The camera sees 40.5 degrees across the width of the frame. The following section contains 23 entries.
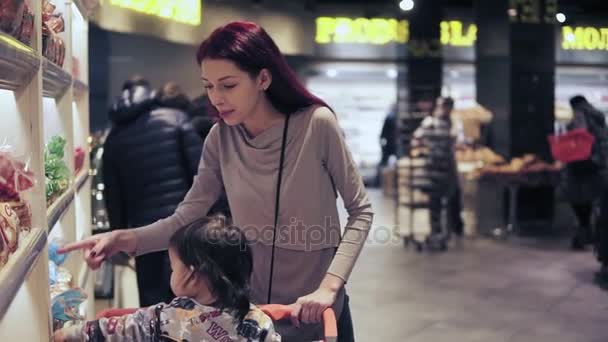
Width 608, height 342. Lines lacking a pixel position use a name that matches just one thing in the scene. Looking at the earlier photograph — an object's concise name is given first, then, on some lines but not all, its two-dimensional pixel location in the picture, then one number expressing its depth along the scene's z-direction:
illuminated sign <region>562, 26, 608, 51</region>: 9.27
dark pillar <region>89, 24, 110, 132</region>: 9.45
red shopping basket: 7.95
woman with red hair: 2.05
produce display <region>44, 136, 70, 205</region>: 2.40
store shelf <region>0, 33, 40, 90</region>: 1.39
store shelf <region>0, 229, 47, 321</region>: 1.36
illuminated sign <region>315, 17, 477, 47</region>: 13.49
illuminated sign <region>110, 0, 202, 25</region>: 7.66
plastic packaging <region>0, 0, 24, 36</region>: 1.44
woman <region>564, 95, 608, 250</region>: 8.01
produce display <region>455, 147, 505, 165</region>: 9.64
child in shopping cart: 1.75
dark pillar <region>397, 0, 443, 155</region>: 10.02
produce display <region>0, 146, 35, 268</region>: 1.49
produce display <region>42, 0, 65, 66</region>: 2.28
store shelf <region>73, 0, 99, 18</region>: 3.26
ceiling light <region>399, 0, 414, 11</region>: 11.03
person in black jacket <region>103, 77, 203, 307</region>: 3.97
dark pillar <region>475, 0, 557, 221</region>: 9.85
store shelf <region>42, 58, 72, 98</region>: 2.22
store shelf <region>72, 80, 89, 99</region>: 3.29
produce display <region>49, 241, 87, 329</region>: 2.01
